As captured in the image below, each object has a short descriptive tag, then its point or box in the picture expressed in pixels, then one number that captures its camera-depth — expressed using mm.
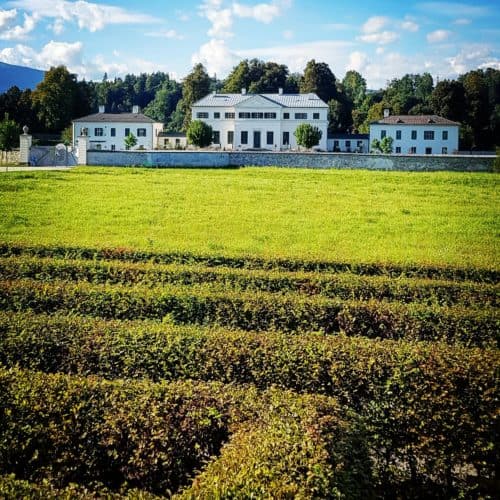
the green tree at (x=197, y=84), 91188
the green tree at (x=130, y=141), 64812
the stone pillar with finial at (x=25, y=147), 47875
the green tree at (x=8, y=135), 48312
